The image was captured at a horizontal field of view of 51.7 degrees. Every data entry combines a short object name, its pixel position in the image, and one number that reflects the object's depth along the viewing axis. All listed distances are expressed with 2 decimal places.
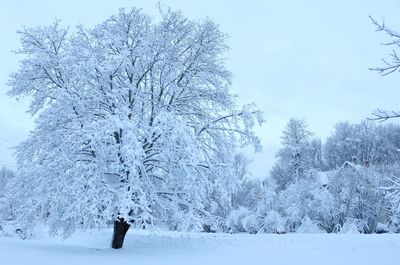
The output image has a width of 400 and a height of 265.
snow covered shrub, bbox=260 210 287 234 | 29.02
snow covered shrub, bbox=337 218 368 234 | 25.73
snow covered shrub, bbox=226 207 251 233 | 31.59
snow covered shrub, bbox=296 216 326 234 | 27.07
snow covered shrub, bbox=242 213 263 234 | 30.92
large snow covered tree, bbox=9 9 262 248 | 13.22
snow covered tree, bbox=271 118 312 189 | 44.16
